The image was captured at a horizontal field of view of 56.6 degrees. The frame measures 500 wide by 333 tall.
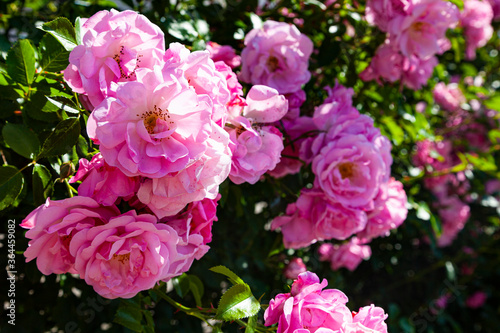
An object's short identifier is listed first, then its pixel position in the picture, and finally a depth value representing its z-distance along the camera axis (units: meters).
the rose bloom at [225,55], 0.93
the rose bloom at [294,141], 0.91
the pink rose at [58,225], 0.57
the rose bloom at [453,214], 2.21
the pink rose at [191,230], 0.63
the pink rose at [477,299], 2.59
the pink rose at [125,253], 0.56
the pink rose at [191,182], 0.56
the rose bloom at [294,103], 0.92
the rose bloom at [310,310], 0.60
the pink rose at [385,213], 0.97
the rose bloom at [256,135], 0.69
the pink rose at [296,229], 0.94
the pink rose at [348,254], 1.55
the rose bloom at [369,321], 0.60
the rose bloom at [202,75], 0.60
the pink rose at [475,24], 1.71
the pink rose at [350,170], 0.87
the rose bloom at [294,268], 1.19
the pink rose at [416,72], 1.18
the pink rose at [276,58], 0.93
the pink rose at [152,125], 0.53
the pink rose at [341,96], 0.97
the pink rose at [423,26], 1.04
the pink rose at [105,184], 0.57
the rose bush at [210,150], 0.56
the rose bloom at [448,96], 2.11
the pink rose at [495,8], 2.17
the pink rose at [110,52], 0.58
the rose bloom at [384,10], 1.05
